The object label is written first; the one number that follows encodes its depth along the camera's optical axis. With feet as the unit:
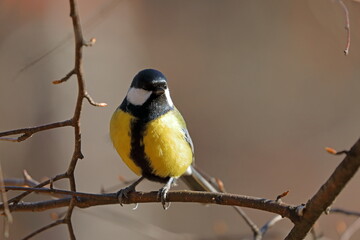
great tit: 11.49
